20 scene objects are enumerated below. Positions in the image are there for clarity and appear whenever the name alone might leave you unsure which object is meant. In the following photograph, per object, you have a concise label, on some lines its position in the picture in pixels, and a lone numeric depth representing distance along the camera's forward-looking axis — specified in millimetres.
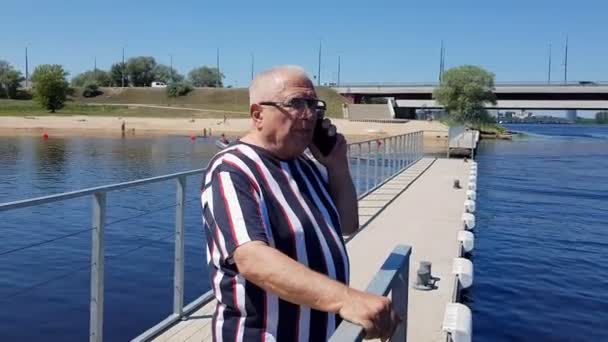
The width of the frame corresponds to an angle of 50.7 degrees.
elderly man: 1714
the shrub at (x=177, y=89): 94625
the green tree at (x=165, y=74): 130125
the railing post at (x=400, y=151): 17956
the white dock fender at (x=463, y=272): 6184
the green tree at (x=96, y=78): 119812
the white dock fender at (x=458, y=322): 4570
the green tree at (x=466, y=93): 73500
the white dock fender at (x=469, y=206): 10762
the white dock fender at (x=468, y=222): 9281
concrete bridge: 75812
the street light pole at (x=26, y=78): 114688
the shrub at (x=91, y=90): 100312
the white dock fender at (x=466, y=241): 7812
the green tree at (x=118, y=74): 122312
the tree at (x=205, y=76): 136875
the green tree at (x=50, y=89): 79000
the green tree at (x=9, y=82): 94250
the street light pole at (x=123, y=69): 121406
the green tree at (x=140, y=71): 124688
